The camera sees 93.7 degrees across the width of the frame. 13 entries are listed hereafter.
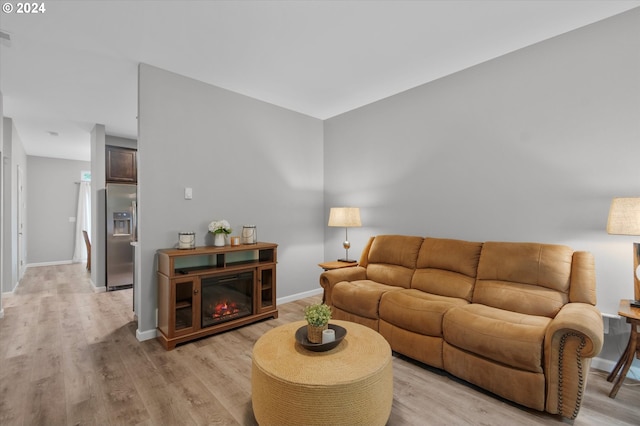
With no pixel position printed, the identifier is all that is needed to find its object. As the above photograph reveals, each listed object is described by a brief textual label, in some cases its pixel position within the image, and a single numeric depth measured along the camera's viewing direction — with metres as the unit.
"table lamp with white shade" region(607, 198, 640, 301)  1.96
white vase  3.29
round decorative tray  1.75
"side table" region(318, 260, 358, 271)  3.68
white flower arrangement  3.28
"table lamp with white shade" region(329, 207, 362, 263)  3.79
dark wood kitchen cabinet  5.05
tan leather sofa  1.78
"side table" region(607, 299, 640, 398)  1.93
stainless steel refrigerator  4.89
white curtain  7.60
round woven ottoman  1.46
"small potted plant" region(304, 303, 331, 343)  1.81
